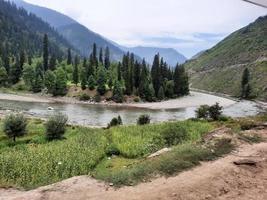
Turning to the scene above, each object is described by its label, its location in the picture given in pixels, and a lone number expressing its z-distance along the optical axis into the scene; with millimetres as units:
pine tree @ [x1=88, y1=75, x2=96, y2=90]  55493
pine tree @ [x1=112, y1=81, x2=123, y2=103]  52479
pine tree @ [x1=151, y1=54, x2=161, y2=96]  57793
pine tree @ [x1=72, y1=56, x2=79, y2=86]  59479
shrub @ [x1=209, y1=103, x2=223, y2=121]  23595
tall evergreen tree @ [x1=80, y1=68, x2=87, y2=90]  56464
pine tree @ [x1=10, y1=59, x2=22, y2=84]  63618
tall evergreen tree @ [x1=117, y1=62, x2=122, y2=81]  56965
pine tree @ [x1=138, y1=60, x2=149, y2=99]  55034
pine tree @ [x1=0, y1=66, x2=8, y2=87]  61983
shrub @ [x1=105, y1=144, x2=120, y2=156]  15061
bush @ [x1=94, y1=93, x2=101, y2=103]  52836
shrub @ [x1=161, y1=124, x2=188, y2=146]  13725
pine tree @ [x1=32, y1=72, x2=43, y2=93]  59173
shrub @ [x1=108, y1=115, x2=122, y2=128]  28232
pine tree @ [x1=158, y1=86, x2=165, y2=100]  56275
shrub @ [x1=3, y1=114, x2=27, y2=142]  21679
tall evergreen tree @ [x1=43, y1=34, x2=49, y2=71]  66035
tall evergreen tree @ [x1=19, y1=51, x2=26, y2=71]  65151
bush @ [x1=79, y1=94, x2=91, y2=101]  53685
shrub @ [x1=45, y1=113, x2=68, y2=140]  21155
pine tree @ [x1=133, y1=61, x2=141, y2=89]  55953
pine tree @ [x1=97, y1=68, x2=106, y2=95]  54778
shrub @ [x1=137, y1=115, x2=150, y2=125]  27197
